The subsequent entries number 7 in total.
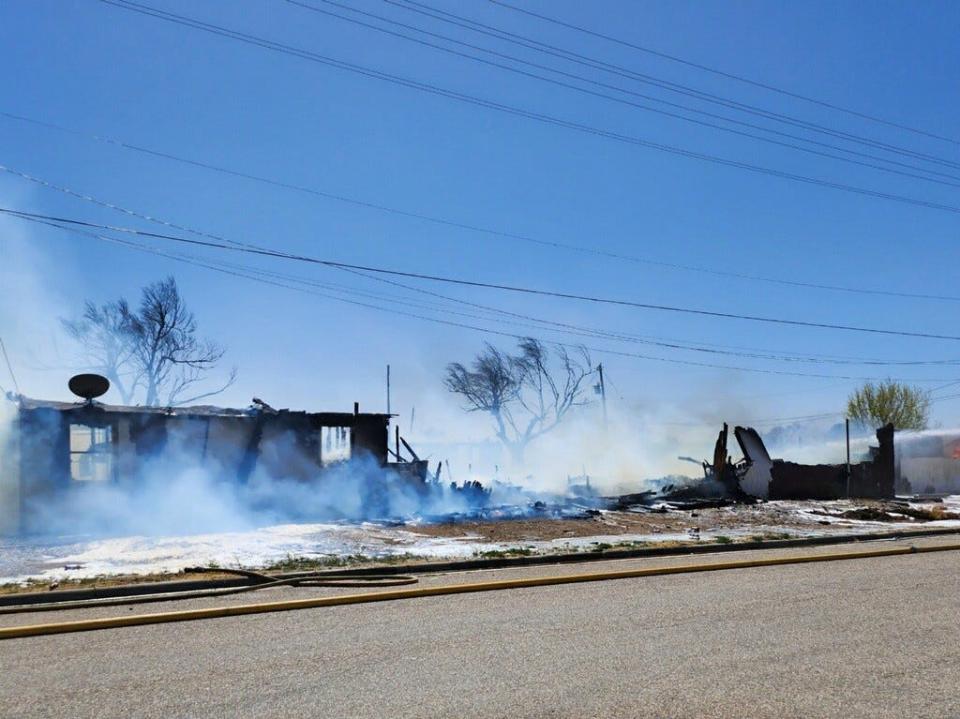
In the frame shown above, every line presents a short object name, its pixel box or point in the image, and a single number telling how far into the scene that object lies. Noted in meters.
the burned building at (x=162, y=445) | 19.73
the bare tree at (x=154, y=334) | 38.06
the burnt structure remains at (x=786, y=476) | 29.36
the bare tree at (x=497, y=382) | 55.03
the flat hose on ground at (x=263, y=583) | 9.65
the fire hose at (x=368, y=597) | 8.05
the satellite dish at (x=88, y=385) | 20.70
